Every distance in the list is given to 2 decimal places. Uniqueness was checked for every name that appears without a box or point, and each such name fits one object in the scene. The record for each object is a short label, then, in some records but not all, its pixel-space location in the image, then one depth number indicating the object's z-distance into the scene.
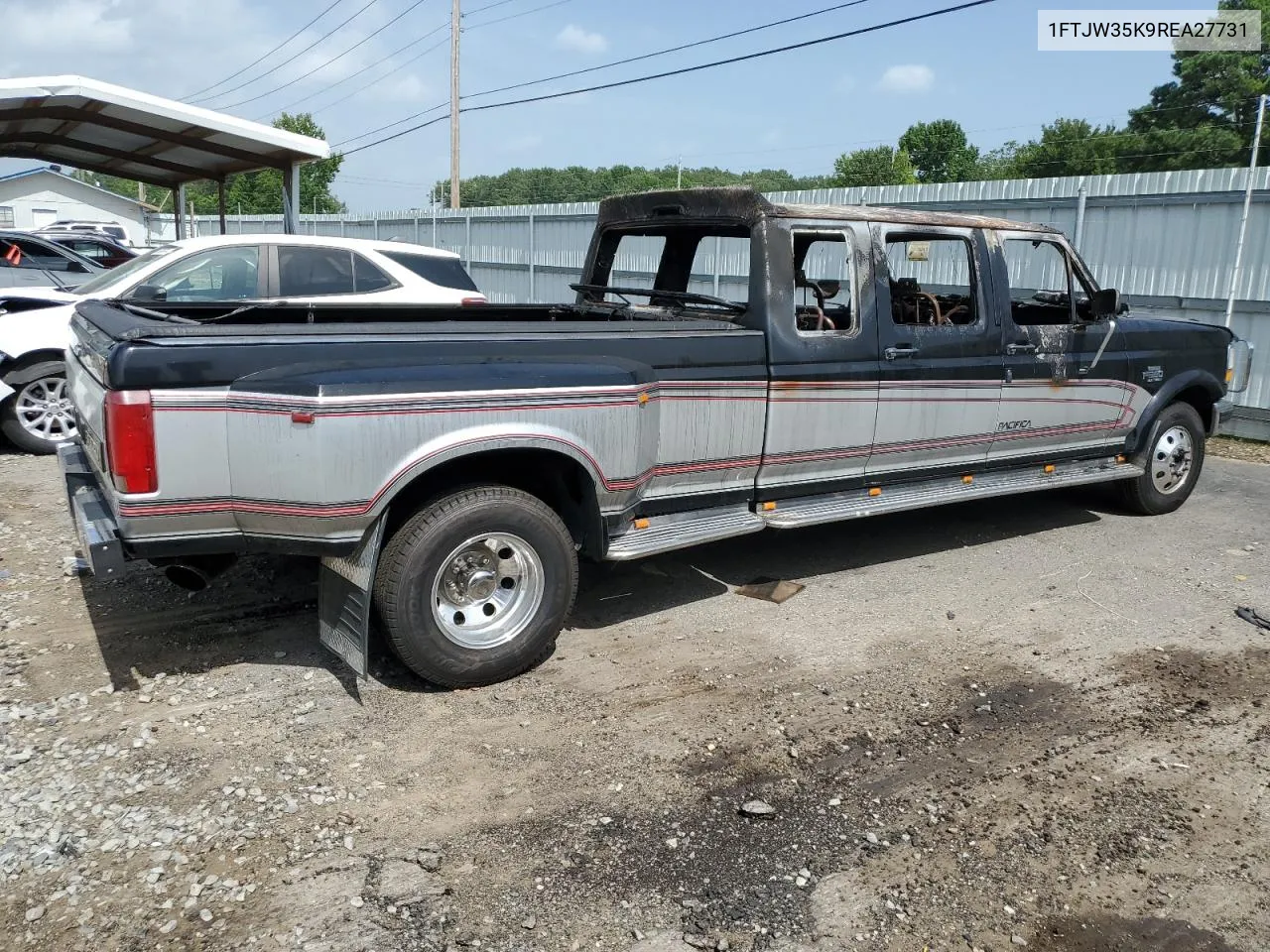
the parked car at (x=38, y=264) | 11.36
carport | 10.23
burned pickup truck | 3.70
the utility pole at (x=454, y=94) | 27.94
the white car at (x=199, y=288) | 7.97
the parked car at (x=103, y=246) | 14.16
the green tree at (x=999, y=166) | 63.86
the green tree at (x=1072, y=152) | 55.31
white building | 49.25
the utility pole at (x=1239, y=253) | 10.12
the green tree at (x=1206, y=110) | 46.34
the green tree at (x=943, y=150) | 74.00
